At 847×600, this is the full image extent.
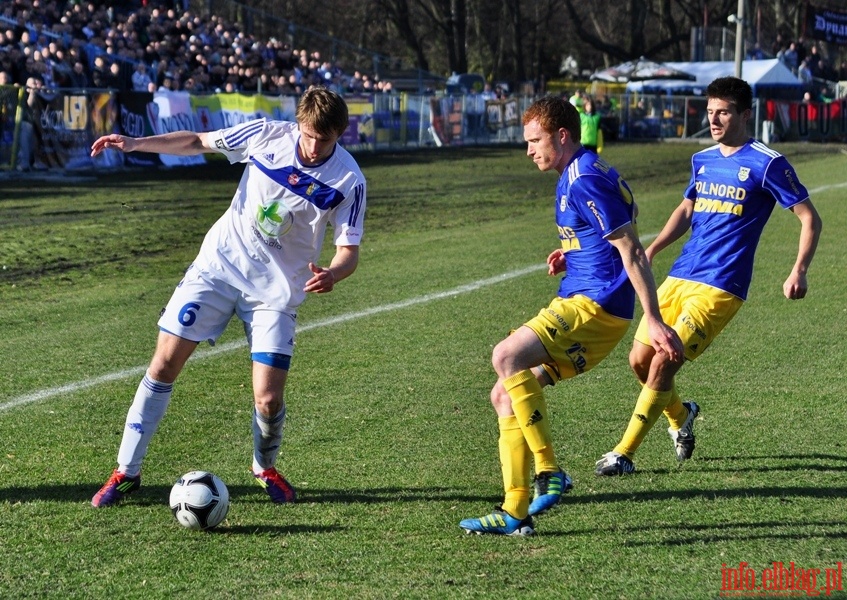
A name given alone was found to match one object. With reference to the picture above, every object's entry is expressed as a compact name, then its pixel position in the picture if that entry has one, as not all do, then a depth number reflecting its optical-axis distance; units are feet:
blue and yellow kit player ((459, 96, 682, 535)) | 31.01
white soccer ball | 31.14
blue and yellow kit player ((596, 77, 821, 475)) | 36.88
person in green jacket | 159.90
